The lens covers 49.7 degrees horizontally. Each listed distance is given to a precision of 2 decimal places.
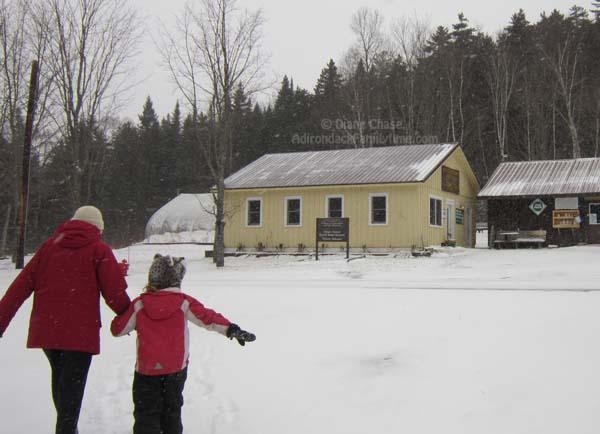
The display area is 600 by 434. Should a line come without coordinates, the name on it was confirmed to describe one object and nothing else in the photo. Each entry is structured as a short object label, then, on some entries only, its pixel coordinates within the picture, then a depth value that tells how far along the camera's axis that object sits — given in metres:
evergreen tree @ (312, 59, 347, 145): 50.59
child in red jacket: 4.61
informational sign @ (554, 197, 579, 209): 27.61
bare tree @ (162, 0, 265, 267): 27.05
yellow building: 26.64
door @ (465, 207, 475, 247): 32.06
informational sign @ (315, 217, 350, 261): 24.91
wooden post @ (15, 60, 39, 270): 22.61
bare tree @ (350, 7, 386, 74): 46.72
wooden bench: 27.64
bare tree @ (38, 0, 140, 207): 27.00
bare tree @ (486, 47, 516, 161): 44.12
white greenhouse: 43.91
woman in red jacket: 4.61
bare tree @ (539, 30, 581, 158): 40.33
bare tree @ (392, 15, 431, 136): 45.91
